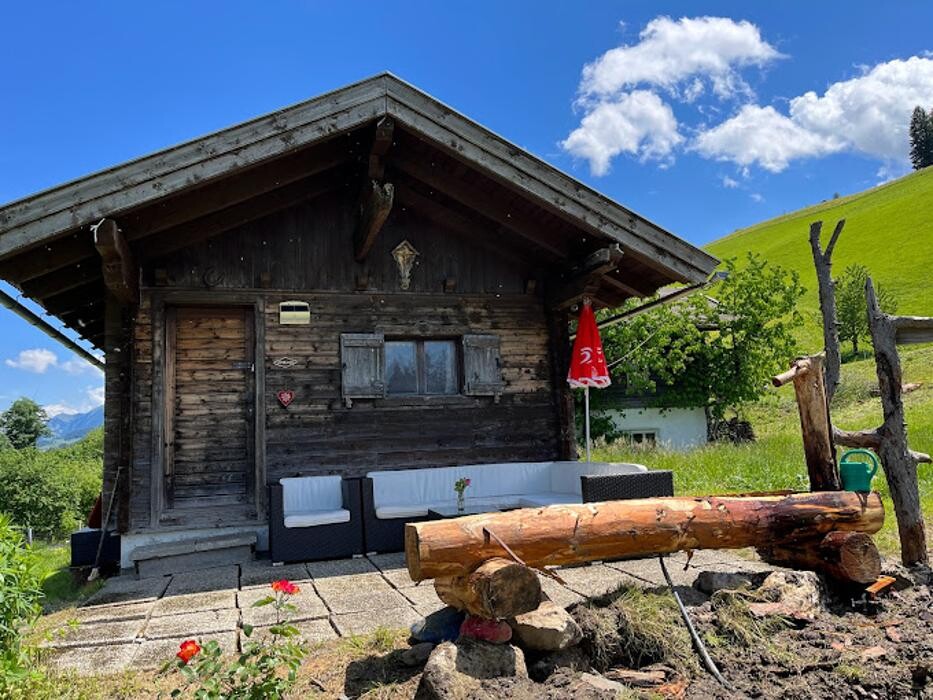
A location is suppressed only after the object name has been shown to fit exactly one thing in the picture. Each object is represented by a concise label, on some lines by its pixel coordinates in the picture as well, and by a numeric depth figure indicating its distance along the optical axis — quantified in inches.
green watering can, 173.6
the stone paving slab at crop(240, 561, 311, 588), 216.0
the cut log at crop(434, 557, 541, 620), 125.3
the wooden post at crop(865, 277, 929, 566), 182.7
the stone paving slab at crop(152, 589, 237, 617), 186.4
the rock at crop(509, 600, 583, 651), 125.3
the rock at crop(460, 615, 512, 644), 124.3
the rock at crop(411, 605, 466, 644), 134.6
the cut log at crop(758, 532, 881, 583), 154.8
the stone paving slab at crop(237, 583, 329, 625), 171.4
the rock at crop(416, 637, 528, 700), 106.5
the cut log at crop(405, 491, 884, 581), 132.6
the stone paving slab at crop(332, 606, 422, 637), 157.9
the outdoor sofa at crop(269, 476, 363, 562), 237.1
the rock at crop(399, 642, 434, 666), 126.3
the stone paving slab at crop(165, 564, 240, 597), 211.8
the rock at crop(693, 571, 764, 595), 156.9
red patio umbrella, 285.4
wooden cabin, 239.9
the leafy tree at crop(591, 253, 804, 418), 668.7
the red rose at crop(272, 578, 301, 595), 117.2
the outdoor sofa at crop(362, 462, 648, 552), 249.8
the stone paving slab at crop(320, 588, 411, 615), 177.3
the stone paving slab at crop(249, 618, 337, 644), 152.3
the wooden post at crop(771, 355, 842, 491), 180.2
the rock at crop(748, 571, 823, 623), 142.5
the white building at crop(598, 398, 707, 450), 711.1
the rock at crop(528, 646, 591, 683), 122.3
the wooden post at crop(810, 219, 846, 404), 255.4
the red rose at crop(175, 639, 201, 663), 94.4
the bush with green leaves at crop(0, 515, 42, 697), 102.3
